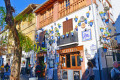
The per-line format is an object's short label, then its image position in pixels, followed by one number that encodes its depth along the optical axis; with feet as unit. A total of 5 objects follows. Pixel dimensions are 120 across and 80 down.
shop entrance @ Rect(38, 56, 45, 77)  31.21
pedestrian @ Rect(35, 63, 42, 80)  16.83
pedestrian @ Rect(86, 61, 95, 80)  14.84
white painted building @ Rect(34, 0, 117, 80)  20.50
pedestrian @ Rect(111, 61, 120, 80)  11.66
